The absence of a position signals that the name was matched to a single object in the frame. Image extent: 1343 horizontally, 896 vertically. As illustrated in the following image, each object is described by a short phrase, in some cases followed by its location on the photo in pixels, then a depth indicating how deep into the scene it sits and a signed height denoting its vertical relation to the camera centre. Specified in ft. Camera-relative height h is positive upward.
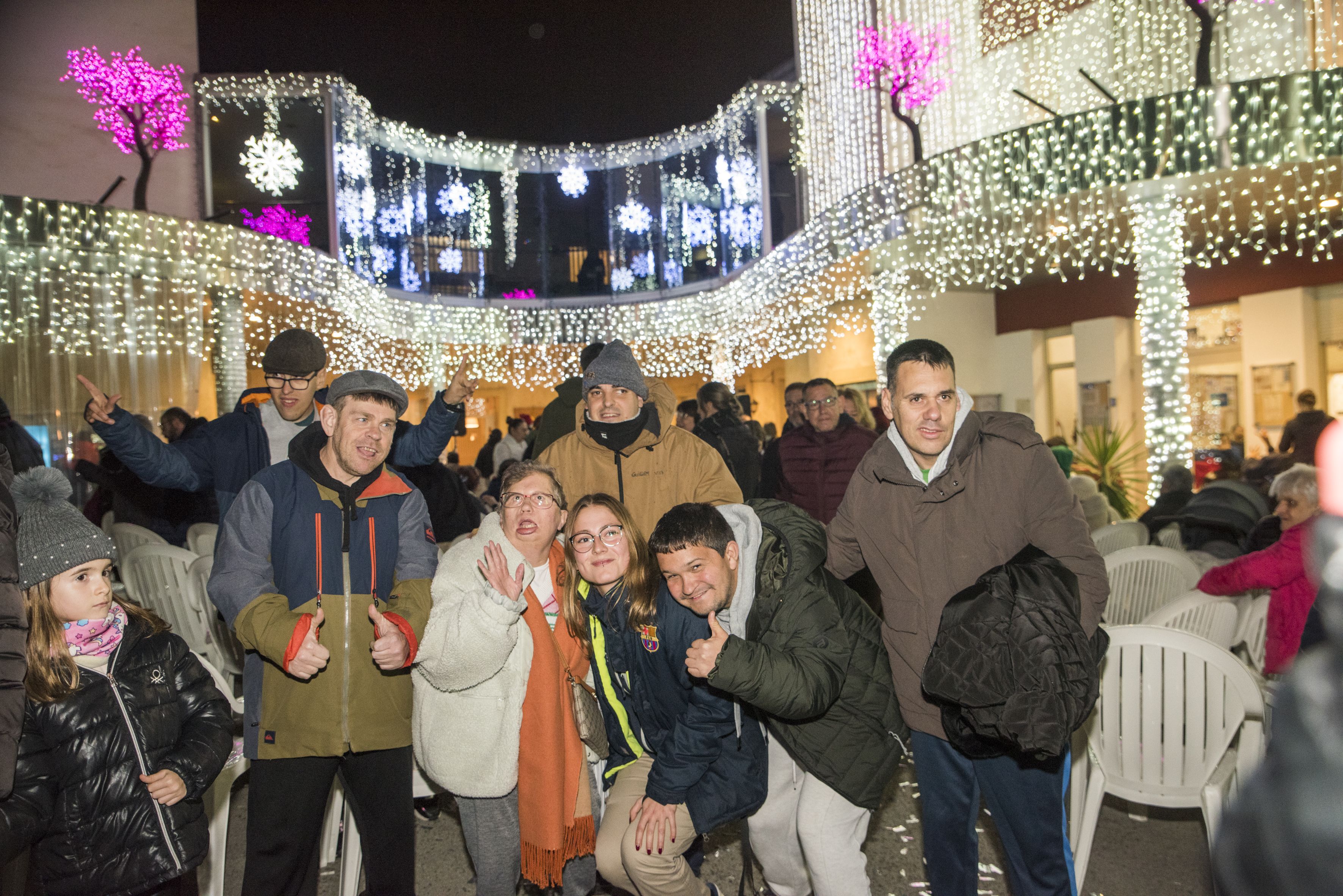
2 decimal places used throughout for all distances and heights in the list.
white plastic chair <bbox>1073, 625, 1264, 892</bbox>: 9.09 -3.44
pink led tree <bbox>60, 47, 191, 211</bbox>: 47.85 +22.40
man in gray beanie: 10.53 -0.09
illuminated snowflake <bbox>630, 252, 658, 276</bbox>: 82.23 +18.68
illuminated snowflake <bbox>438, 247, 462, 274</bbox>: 79.46 +19.19
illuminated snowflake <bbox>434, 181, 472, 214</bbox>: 79.15 +25.17
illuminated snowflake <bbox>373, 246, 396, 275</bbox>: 70.54 +17.74
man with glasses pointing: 9.71 +0.42
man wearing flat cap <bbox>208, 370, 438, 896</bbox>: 7.66 -1.55
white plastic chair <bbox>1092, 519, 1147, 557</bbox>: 17.94 -2.41
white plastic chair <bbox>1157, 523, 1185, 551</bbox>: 19.13 -2.61
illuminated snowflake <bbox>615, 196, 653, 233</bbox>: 82.17 +23.45
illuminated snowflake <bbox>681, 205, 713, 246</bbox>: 75.82 +20.88
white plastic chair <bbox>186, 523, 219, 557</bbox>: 16.69 -1.50
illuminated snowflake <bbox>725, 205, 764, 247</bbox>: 68.18 +18.87
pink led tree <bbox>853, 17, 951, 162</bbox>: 52.01 +24.51
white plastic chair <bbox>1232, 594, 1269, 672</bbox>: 12.47 -3.22
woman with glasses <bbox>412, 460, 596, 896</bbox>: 8.07 -2.56
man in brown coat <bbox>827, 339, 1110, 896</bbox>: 7.47 -1.04
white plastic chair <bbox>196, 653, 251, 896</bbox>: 8.95 -4.10
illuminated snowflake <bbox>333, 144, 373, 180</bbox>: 60.03 +22.71
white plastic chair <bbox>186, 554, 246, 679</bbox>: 14.01 -2.83
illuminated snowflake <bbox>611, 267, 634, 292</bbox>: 83.71 +17.56
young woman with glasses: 8.16 -2.87
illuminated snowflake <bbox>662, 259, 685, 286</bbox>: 79.56 +17.13
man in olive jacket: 8.02 -2.02
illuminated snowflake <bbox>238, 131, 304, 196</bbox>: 57.36 +21.46
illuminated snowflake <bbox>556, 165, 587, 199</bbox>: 83.56 +27.99
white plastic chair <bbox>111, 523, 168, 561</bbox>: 16.83 -1.41
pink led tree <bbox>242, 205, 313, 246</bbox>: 59.82 +17.84
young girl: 6.64 -2.23
